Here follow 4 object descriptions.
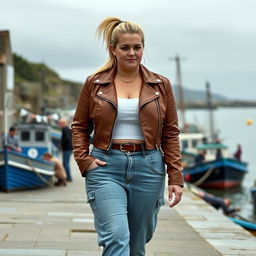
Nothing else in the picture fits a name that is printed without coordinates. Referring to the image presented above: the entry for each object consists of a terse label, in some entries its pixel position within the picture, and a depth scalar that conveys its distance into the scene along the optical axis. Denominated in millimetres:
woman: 4281
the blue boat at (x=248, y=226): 11242
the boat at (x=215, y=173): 34469
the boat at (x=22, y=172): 14727
